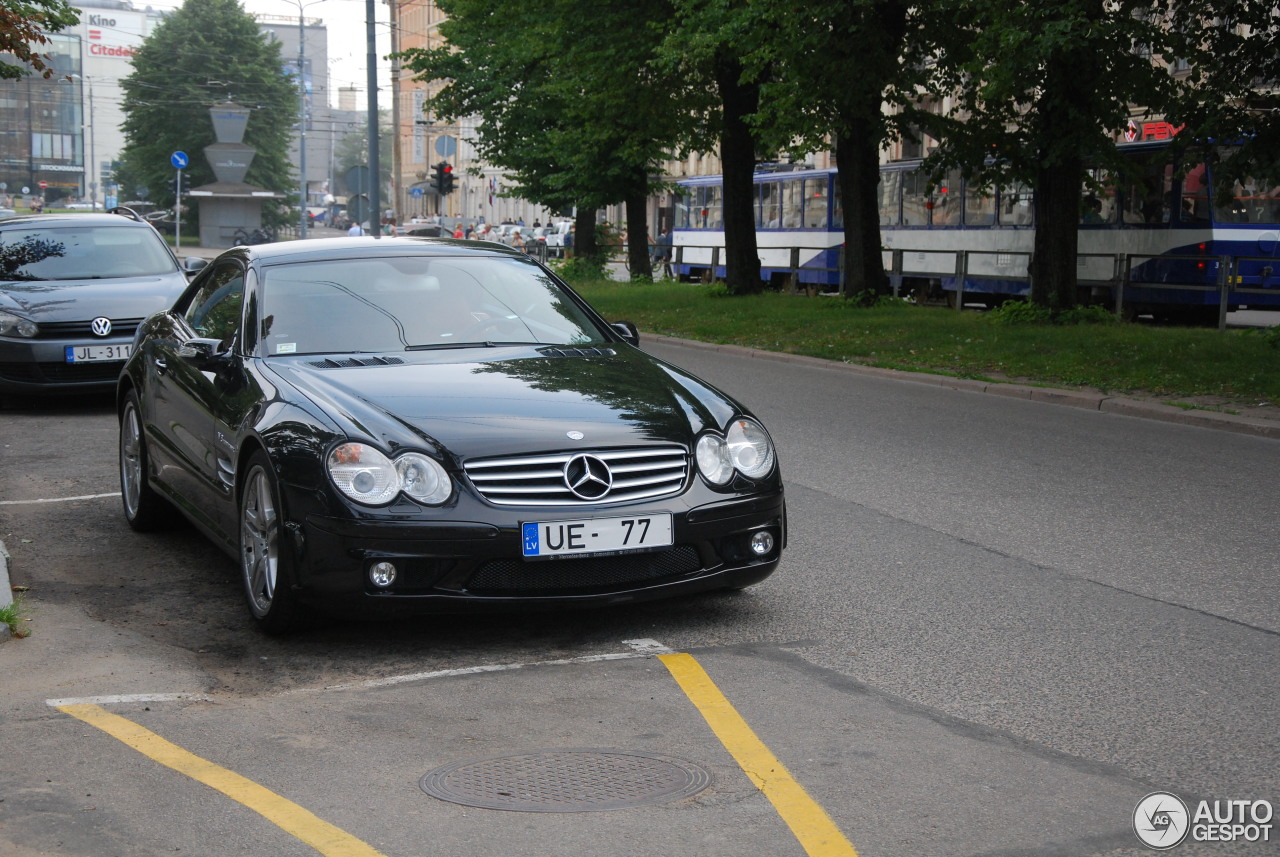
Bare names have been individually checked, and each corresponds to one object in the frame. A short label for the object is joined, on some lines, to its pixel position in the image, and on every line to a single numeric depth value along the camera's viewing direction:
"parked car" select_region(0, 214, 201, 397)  12.42
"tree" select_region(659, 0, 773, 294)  27.19
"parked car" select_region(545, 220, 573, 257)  60.00
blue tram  25.47
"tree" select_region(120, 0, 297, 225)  80.56
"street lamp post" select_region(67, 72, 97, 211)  156.07
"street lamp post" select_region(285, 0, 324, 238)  55.60
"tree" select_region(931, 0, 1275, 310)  17.31
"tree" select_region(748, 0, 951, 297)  21.27
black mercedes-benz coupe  5.37
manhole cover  4.04
